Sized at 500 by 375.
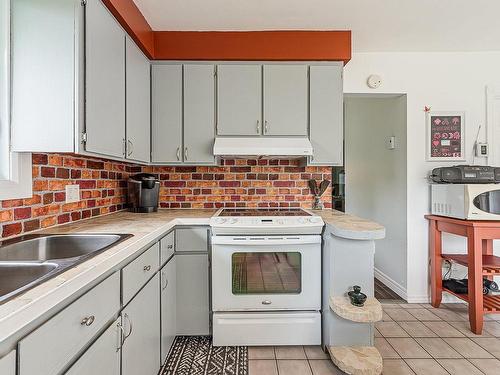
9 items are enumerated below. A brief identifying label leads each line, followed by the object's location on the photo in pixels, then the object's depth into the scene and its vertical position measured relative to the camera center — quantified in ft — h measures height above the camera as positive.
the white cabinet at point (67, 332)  2.22 -1.30
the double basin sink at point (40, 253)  3.38 -0.91
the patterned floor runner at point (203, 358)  5.89 -3.64
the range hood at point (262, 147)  7.40 +1.00
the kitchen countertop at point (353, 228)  5.58 -0.81
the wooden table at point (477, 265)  7.25 -1.97
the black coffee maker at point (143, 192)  7.68 -0.14
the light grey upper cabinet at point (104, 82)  4.76 +1.87
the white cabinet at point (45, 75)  4.39 +1.67
